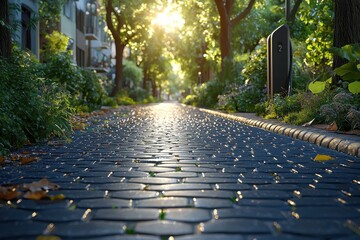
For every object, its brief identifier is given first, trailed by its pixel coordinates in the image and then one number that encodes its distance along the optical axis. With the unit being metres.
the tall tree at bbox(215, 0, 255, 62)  24.84
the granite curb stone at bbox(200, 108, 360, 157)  6.95
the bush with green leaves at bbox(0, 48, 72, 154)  6.79
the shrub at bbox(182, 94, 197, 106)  34.80
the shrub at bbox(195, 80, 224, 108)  25.97
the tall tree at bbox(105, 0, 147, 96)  32.76
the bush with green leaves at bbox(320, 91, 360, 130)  8.52
